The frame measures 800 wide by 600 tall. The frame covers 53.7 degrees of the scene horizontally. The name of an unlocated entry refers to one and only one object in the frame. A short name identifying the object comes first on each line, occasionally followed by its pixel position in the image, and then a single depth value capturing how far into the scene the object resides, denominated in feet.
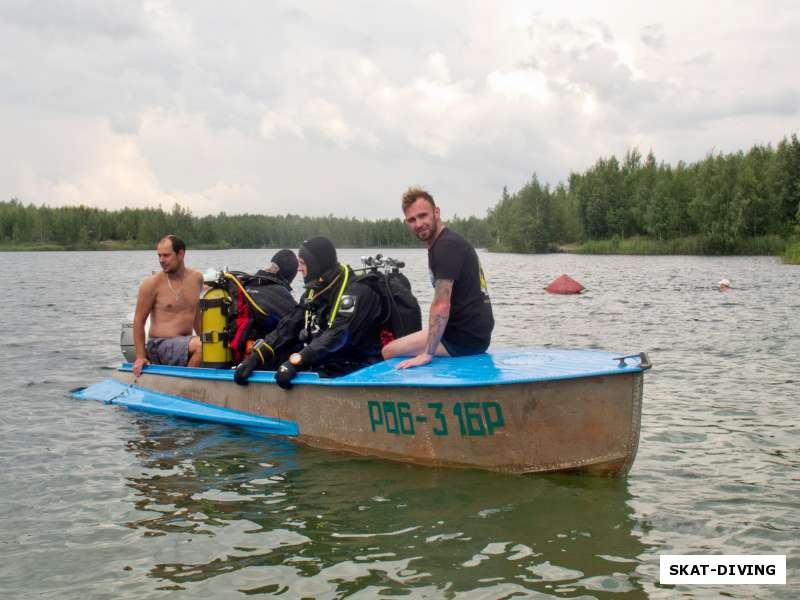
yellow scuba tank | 29.40
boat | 20.67
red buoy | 105.09
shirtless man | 31.63
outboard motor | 36.11
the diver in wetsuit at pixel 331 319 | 25.11
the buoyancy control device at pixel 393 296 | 25.93
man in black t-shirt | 23.35
